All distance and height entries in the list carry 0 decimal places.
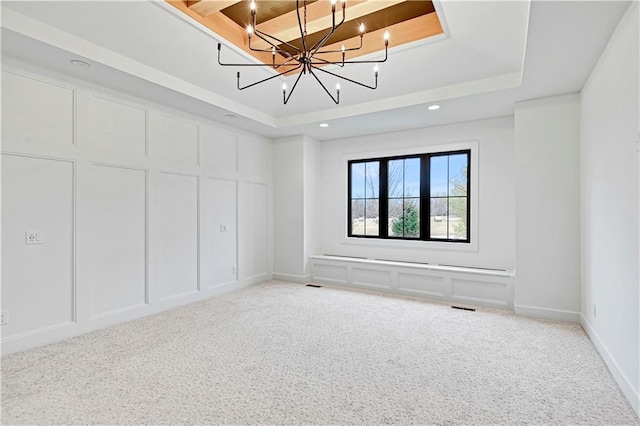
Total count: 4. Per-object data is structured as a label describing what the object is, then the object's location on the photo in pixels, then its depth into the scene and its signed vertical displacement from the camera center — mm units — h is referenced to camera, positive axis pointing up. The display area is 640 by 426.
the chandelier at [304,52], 2198 +1205
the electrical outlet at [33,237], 2879 -211
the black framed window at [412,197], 4844 +264
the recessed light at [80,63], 2838 +1319
